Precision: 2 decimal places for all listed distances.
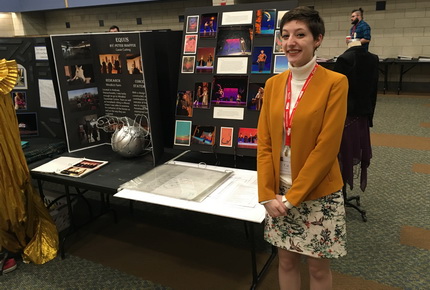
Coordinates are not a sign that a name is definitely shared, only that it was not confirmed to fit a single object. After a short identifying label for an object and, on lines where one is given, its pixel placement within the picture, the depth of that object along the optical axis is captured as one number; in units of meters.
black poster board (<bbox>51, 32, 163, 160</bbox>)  2.20
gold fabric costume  1.98
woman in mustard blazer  1.21
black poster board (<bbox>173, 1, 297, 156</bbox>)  1.91
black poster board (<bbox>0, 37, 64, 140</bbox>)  2.42
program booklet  2.06
